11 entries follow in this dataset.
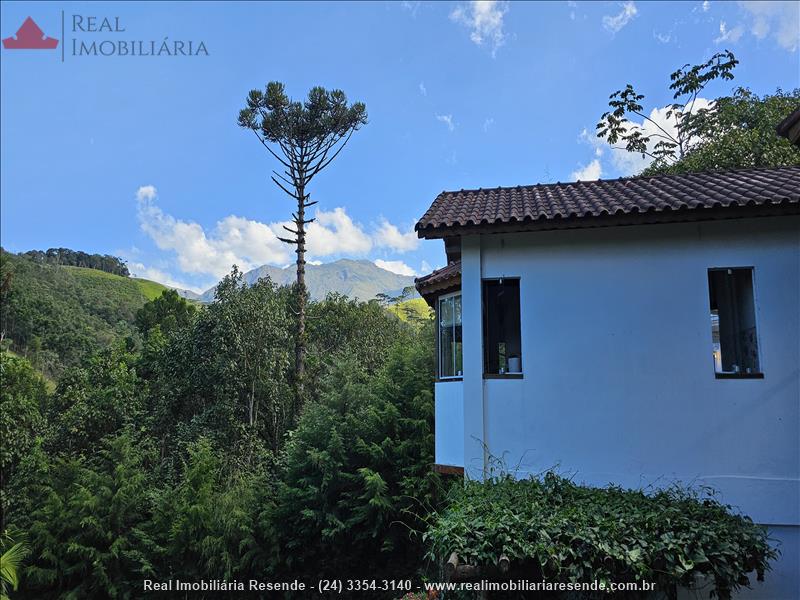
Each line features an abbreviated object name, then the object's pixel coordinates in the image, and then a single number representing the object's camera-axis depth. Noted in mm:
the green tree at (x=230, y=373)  15828
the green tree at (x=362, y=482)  10883
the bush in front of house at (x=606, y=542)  4508
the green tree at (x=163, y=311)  25547
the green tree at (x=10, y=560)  10212
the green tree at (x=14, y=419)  13945
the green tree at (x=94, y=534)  11875
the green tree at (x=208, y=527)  11703
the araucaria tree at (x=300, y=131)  17859
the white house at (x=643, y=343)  6000
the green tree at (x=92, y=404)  15211
